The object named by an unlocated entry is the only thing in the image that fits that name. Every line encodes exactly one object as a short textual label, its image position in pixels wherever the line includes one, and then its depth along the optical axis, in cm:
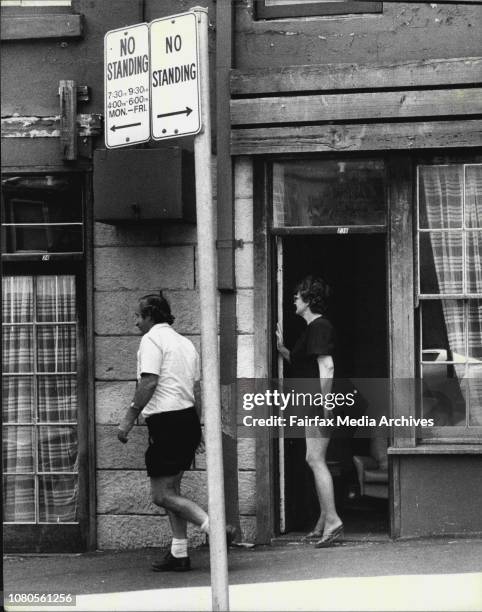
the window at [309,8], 920
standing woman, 895
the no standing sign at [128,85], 641
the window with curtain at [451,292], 917
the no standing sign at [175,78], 580
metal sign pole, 570
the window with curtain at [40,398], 980
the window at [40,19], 947
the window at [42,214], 974
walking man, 805
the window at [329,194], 926
